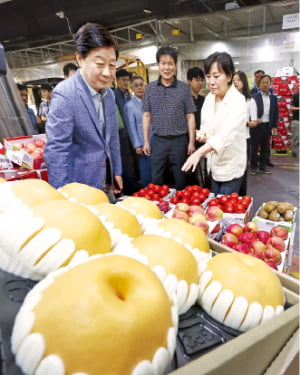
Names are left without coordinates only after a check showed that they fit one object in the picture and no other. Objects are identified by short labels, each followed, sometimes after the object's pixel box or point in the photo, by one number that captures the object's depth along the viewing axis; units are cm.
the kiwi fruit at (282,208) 224
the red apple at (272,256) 146
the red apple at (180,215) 161
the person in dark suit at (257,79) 557
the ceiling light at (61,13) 669
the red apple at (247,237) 163
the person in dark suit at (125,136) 404
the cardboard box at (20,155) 157
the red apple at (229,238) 163
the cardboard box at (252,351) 39
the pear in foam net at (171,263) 54
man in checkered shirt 296
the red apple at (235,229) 175
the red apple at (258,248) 152
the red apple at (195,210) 180
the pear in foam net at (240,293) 54
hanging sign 468
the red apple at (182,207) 183
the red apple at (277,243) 157
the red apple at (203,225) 134
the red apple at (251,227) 179
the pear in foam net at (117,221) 65
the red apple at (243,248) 145
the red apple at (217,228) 174
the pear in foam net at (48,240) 50
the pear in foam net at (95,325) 35
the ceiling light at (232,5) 623
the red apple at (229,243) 156
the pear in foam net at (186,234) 67
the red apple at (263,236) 165
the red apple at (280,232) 177
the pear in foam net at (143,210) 80
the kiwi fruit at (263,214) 225
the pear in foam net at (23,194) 60
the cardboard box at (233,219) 200
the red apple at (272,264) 137
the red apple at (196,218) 158
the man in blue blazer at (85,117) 156
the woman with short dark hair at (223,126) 209
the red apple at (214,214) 185
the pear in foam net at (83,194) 80
